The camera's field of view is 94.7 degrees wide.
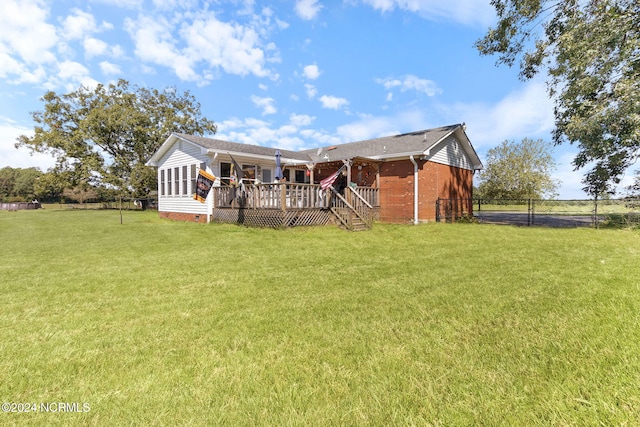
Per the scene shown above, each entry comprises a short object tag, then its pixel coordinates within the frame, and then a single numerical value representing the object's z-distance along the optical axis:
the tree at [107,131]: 29.48
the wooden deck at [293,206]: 11.74
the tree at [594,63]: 10.59
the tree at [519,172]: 38.09
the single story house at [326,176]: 12.42
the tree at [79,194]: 41.82
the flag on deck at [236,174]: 13.85
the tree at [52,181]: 30.42
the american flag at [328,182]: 12.25
